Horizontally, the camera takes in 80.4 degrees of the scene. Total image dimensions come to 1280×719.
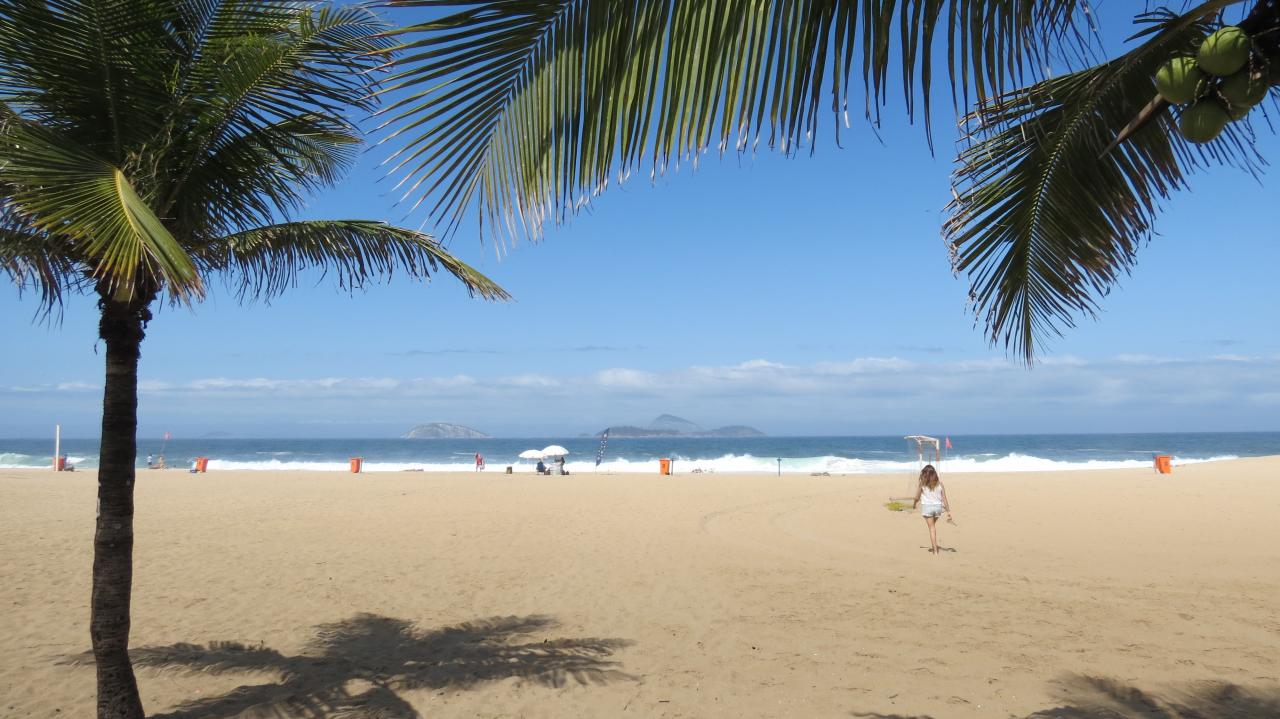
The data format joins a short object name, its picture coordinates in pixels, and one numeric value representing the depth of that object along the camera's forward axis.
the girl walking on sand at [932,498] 10.45
